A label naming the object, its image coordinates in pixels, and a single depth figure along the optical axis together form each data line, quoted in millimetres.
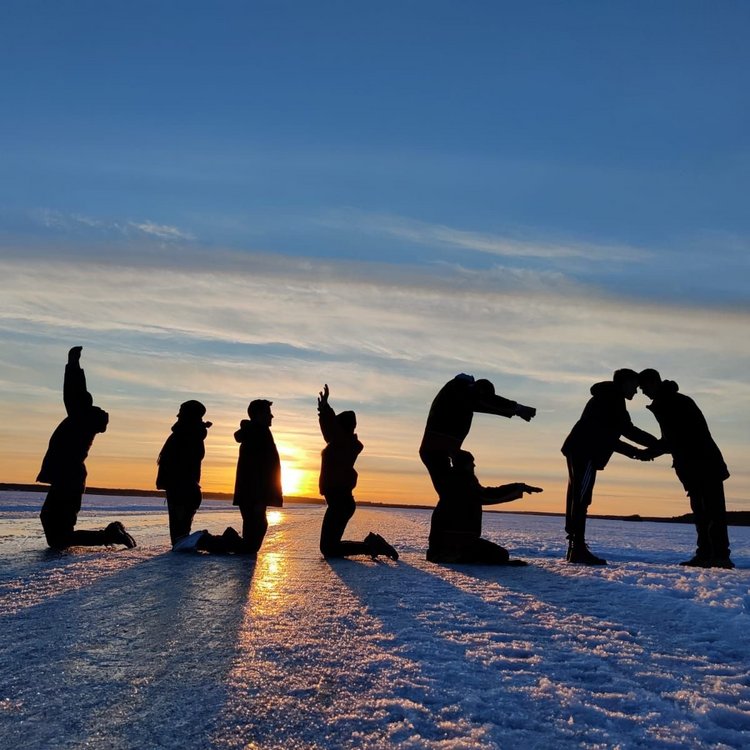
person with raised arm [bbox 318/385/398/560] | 10922
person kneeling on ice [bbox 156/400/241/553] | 12258
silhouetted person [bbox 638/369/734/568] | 10531
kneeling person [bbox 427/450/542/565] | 9969
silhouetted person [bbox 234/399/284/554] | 11383
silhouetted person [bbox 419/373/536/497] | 10031
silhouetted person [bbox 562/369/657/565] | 10469
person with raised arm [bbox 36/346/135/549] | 11375
